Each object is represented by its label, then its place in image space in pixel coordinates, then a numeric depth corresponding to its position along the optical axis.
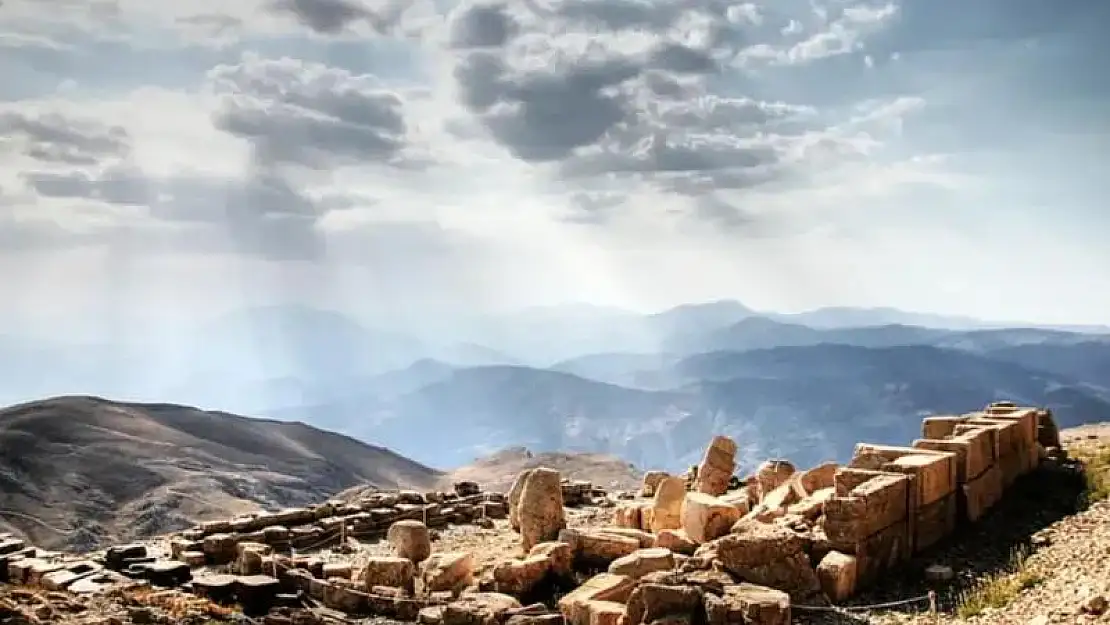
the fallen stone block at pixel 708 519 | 17.17
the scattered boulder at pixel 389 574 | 17.16
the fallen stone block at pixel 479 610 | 14.29
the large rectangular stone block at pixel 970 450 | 16.03
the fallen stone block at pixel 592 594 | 13.47
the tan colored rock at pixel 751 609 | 11.45
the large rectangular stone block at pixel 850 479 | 15.28
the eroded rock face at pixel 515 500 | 22.59
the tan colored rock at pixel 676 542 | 16.59
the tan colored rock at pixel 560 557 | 17.06
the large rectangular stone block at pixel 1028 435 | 18.28
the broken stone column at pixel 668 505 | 19.86
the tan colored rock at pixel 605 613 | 12.84
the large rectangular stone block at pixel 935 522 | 14.80
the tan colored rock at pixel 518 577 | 16.38
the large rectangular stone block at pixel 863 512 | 13.71
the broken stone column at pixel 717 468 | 22.41
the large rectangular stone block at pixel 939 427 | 19.37
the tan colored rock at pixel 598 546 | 17.34
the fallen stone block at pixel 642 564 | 14.75
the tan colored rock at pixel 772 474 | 20.94
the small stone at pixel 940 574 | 13.42
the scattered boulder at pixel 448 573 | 17.00
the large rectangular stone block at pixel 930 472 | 14.94
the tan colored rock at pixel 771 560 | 13.10
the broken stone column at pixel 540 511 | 19.53
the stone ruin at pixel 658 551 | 13.20
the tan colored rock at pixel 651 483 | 24.67
